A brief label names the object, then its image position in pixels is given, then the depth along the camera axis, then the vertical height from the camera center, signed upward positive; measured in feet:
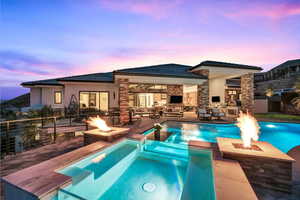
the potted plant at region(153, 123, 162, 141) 18.30 -4.57
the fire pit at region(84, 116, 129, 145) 14.11 -3.98
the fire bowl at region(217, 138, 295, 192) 7.67 -4.35
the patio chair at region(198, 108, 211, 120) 29.66 -3.31
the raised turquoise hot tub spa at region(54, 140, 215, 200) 7.68 -5.85
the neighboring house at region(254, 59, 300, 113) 46.68 +7.74
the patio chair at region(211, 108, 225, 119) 30.32 -3.15
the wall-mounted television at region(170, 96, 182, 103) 38.75 +0.51
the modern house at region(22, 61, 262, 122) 29.60 +3.62
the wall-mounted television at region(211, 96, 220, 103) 37.37 +0.49
